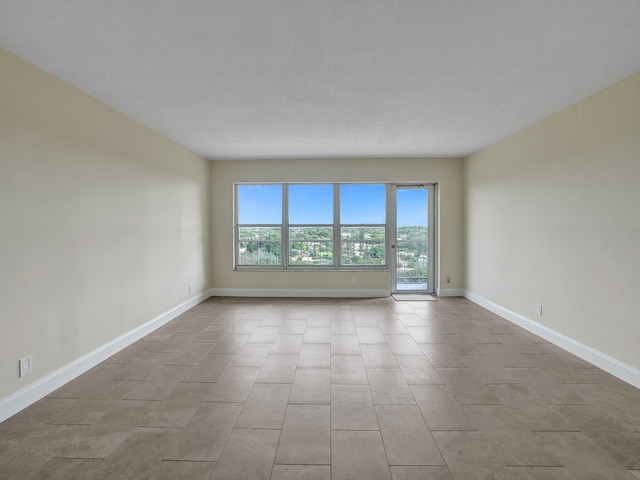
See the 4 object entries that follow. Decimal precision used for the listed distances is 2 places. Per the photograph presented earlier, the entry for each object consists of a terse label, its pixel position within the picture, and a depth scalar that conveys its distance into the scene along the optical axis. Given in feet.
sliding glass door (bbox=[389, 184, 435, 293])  19.99
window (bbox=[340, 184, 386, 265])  19.99
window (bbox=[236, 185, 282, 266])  20.12
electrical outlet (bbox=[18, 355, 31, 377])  7.52
